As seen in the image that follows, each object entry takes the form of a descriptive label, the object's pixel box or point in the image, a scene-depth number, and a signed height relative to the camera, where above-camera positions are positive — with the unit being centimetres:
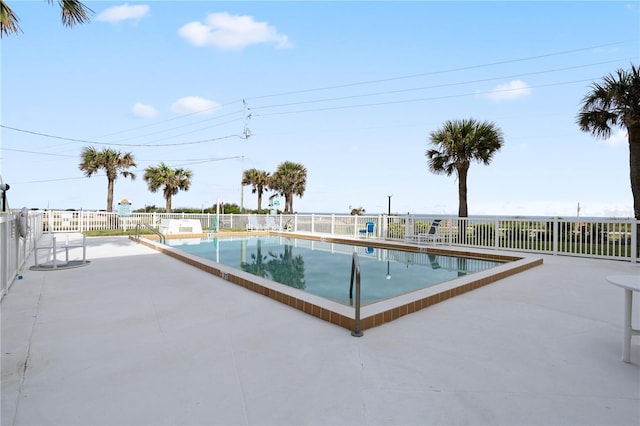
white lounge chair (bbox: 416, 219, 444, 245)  1038 -70
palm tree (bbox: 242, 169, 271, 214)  3308 +311
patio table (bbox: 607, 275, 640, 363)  247 -83
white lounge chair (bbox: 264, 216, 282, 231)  1736 -61
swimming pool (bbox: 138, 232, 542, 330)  352 -108
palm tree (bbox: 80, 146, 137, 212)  2317 +339
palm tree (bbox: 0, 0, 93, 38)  507 +323
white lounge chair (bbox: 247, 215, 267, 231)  1747 -69
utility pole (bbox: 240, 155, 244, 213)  2375 +114
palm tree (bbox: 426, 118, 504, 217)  1395 +272
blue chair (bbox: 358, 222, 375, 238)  1266 -67
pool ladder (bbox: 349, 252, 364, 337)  303 -94
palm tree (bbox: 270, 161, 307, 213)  2955 +281
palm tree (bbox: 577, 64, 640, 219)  1024 +327
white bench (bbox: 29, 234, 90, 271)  629 -104
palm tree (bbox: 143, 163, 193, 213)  2477 +241
